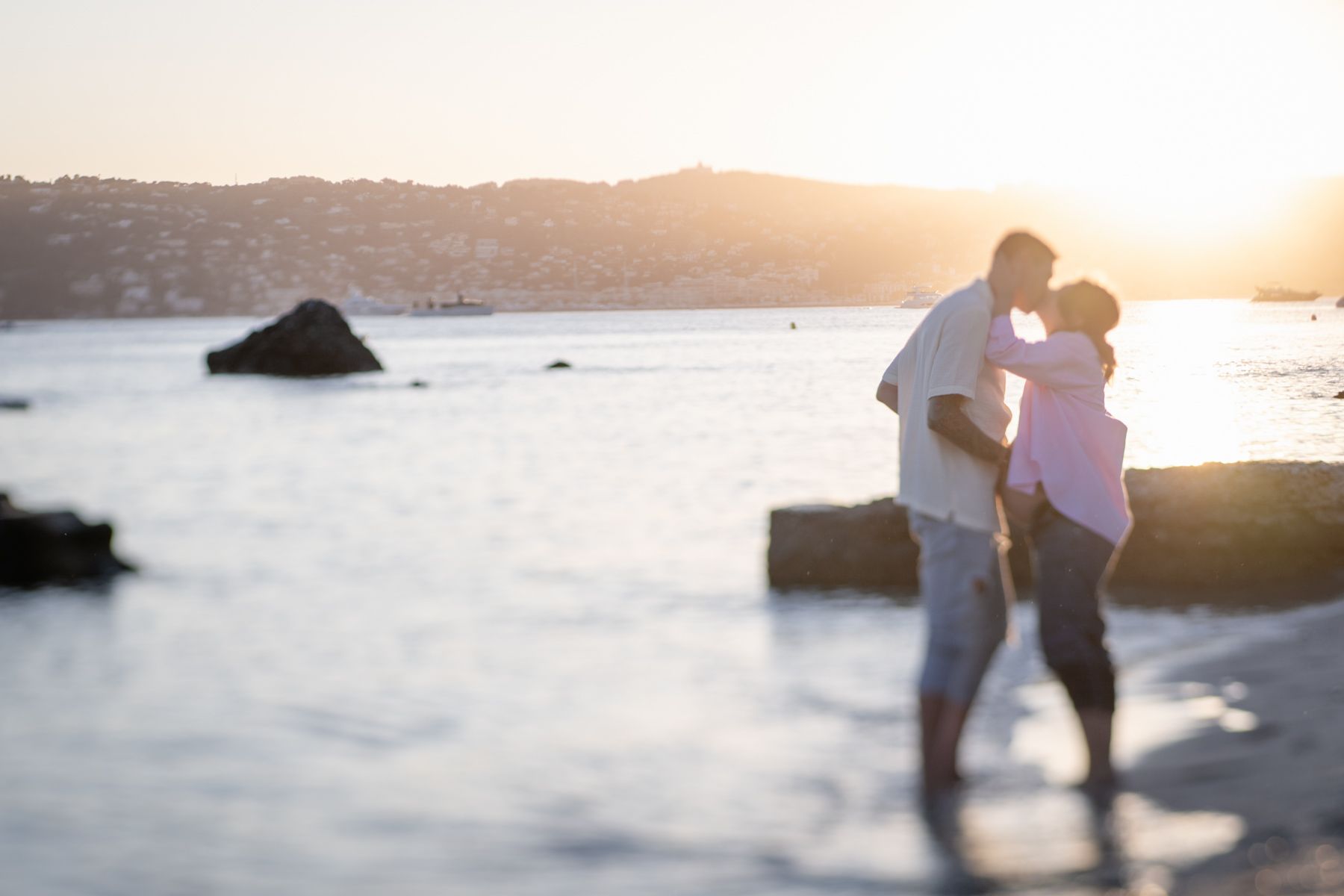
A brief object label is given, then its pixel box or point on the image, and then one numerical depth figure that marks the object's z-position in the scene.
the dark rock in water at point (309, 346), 48.41
